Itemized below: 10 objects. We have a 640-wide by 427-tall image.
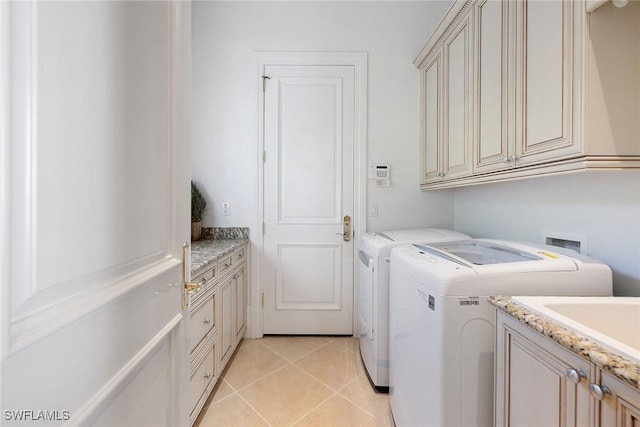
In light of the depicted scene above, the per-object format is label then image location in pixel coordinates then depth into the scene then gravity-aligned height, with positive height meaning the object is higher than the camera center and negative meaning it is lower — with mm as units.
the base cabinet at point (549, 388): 589 -419
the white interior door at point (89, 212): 320 -2
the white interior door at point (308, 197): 2521 +135
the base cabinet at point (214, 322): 1479 -687
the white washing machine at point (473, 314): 1044 -372
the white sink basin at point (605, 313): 845 -293
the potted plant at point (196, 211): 2346 +6
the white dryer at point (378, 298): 1785 -549
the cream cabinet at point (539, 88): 949 +514
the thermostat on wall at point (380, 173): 2523 +352
